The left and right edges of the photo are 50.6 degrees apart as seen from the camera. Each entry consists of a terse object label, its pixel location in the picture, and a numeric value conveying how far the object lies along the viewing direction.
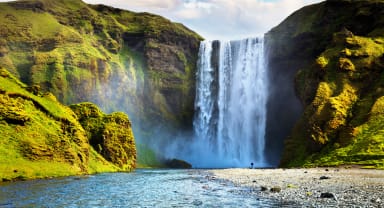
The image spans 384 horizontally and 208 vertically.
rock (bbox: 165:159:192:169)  131.90
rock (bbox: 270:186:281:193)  32.19
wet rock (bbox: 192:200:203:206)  27.86
